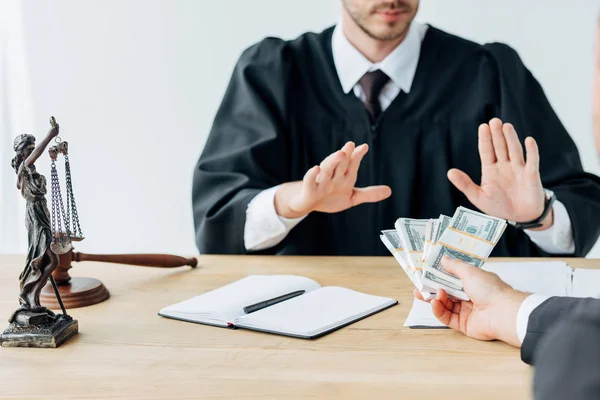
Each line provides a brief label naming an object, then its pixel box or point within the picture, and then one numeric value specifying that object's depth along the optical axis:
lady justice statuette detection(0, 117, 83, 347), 1.82
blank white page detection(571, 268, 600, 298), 1.93
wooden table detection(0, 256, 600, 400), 1.69
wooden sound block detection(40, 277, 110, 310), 1.96
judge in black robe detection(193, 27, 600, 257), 2.52
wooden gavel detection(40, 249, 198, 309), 1.96
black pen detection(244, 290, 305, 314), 1.91
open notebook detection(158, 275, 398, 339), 1.86
